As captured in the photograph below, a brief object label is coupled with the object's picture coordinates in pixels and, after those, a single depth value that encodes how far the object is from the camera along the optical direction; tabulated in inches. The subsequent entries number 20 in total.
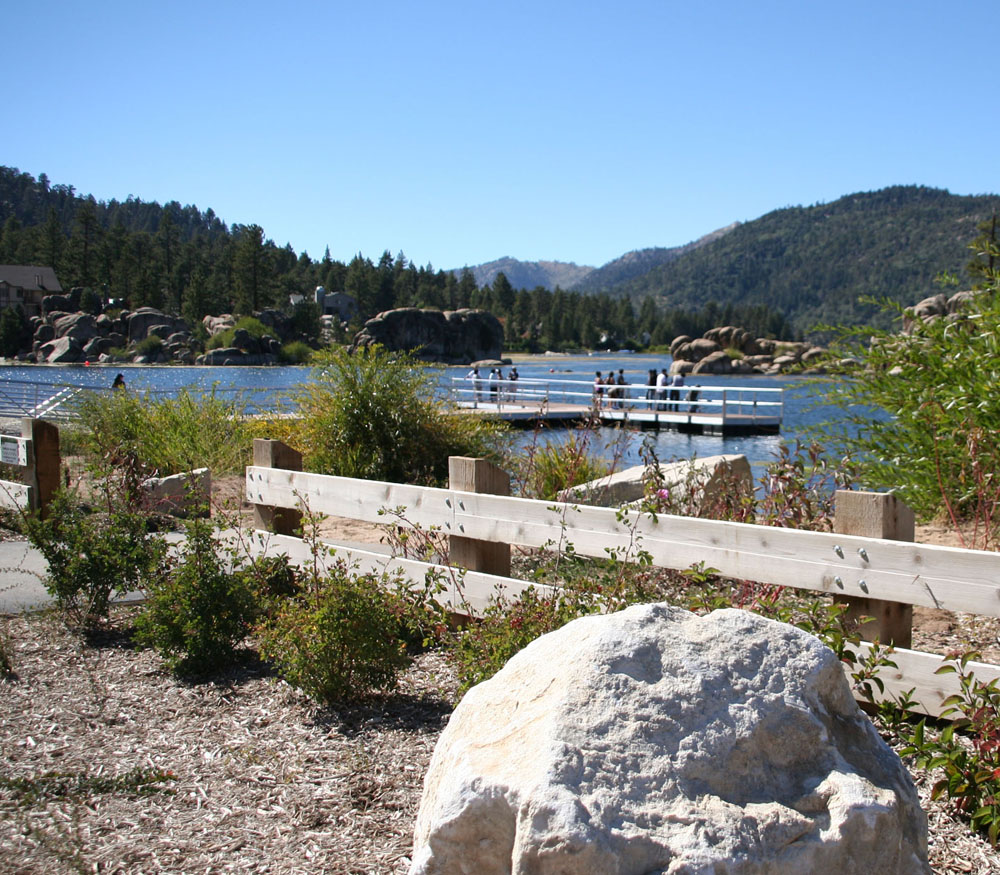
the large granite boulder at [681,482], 240.9
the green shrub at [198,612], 168.9
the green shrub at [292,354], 3821.4
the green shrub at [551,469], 331.6
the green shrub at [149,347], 3703.2
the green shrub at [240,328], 3725.4
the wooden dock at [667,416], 1136.8
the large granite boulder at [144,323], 3784.5
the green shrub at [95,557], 189.9
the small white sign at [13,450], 277.3
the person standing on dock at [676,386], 1324.8
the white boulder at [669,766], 70.3
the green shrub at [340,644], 148.4
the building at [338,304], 4995.1
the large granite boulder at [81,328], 3742.6
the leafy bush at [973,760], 108.3
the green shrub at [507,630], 136.0
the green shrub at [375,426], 352.5
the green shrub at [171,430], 424.9
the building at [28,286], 4065.0
